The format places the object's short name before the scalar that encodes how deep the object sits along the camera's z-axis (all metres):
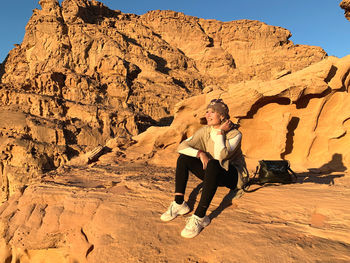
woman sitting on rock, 1.95
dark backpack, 3.12
